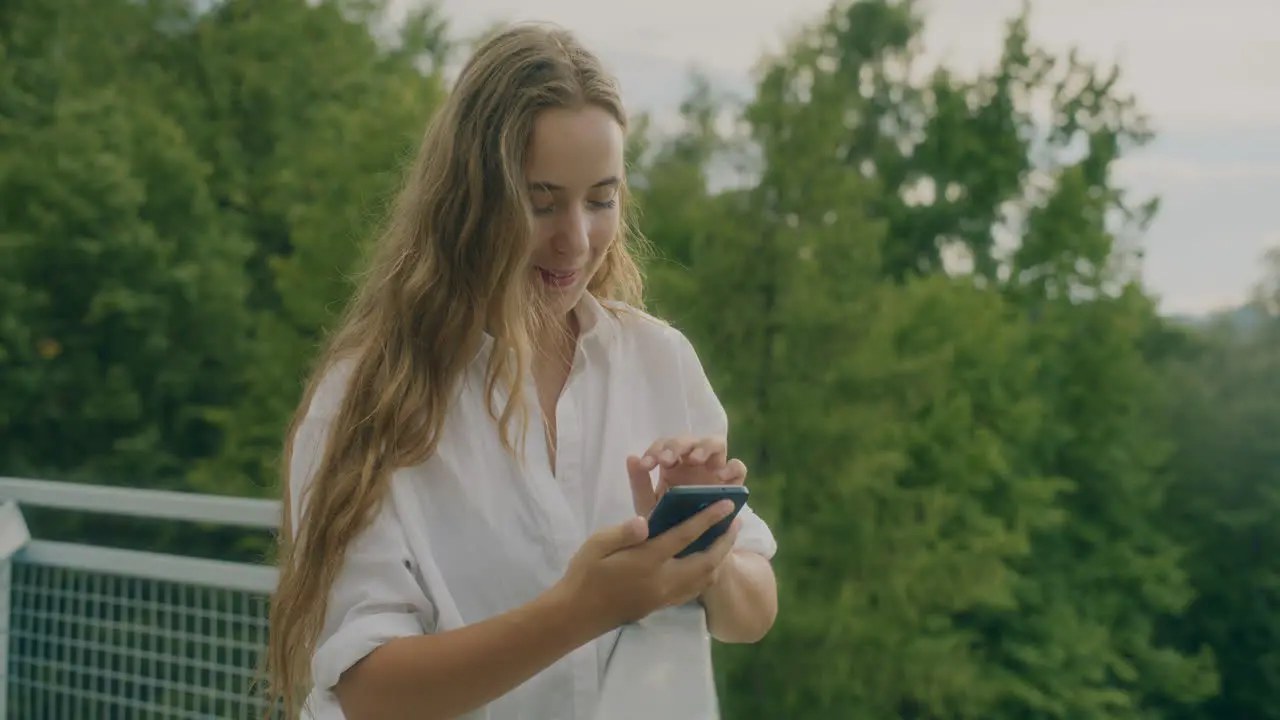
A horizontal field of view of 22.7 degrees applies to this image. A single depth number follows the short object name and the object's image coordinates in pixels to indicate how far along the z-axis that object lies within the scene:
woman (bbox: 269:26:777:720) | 2.55
